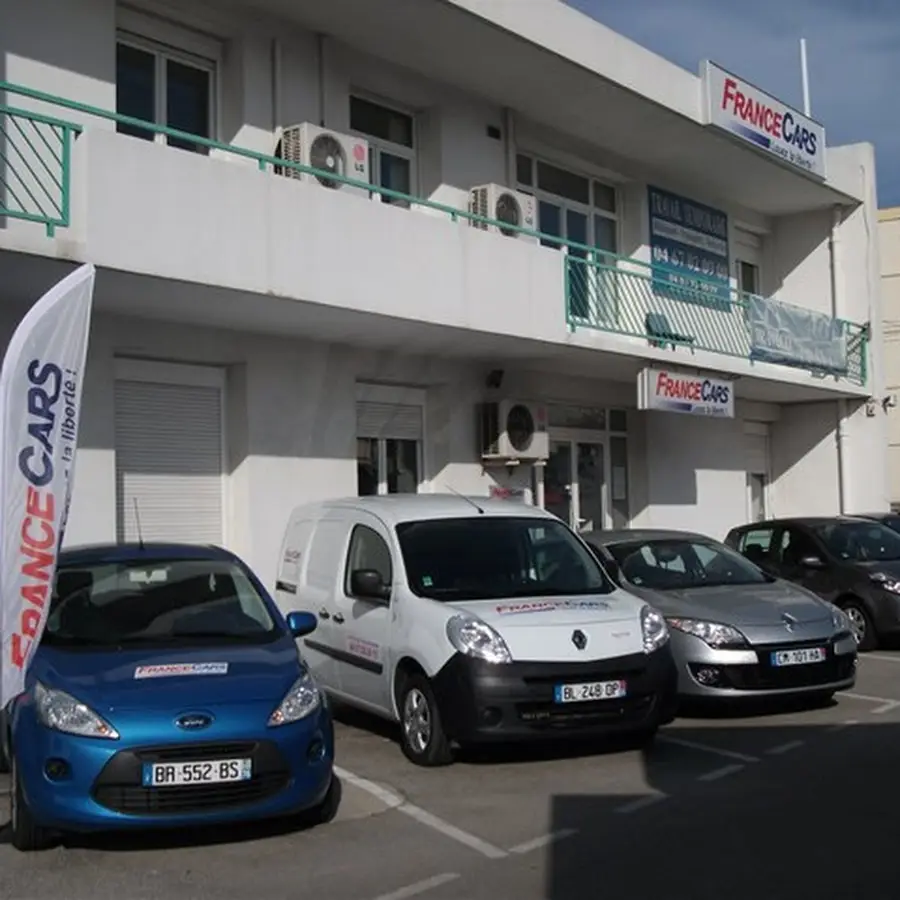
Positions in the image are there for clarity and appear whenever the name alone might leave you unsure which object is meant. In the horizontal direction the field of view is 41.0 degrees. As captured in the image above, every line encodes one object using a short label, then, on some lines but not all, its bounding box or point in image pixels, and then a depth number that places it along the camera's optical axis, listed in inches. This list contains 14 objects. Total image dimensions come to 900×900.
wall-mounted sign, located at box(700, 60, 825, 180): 697.0
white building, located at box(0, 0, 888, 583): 414.6
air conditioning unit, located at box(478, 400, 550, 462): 614.2
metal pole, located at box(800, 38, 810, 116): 860.0
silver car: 358.6
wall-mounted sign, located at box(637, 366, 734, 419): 634.2
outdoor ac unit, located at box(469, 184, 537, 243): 592.1
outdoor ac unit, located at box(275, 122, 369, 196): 502.9
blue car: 233.8
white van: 301.7
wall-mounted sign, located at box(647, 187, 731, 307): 765.9
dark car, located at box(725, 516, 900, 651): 516.1
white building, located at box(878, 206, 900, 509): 1279.5
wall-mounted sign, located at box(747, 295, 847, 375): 732.7
